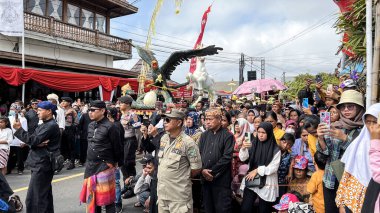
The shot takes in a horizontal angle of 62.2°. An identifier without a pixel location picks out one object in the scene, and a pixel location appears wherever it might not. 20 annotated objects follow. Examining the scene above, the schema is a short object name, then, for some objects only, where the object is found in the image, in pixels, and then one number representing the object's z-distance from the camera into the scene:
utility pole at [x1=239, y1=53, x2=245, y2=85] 33.91
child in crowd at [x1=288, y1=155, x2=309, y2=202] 4.02
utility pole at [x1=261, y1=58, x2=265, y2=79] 45.54
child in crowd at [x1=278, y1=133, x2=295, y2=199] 4.06
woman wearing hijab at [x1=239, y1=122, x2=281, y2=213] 3.83
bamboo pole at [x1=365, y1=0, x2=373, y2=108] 2.92
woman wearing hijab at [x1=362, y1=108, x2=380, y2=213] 1.90
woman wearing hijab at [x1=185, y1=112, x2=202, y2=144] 5.39
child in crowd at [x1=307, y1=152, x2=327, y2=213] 3.51
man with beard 3.81
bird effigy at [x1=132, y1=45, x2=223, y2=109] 10.94
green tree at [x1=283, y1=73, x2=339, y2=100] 12.96
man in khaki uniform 3.32
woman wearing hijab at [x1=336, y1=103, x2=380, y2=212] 2.24
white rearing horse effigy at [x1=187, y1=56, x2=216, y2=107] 13.48
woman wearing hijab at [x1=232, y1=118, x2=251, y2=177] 4.60
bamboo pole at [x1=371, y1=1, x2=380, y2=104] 2.87
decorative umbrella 11.89
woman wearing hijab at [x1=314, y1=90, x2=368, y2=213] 2.68
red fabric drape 10.04
